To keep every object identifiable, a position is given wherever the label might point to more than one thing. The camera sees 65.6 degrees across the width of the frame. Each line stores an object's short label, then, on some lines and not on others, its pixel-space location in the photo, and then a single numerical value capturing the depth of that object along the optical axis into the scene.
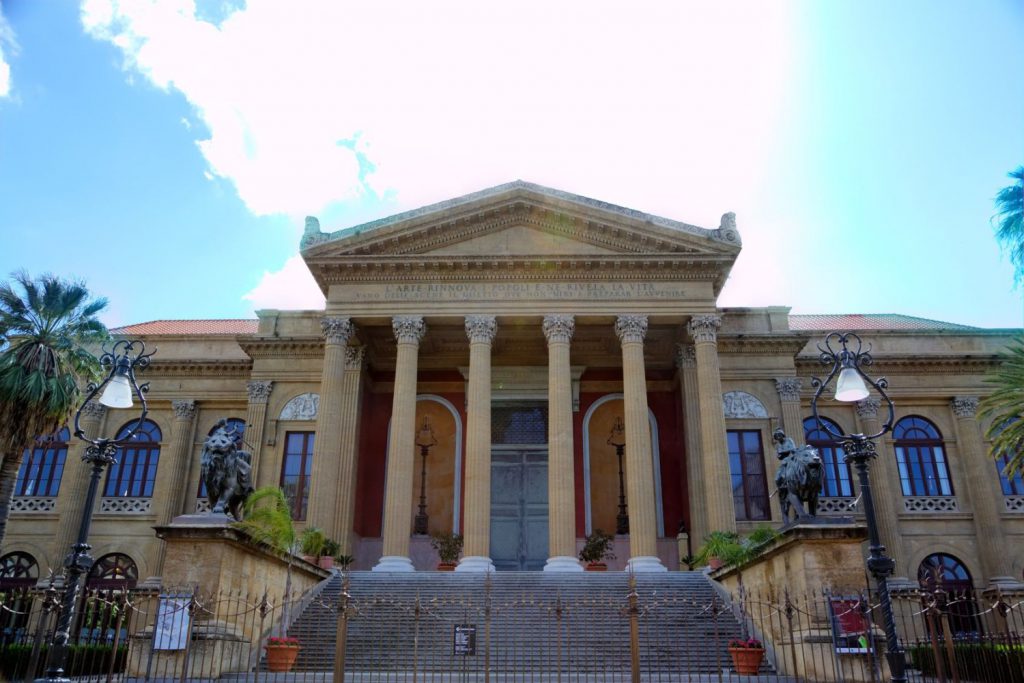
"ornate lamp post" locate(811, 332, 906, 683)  9.09
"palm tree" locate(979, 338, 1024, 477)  20.66
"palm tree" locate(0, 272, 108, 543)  19.95
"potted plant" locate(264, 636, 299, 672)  14.56
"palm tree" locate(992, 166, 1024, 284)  20.44
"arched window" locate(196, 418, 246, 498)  15.21
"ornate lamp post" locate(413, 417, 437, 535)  26.91
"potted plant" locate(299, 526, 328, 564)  20.19
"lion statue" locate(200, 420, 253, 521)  14.69
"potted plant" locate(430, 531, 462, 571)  24.72
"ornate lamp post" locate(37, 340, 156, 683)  10.12
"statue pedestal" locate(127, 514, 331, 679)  13.20
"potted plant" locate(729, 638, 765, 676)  14.42
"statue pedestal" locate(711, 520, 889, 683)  12.86
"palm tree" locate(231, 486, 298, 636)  15.86
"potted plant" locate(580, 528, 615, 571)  24.64
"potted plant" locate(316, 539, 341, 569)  20.28
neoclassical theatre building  23.31
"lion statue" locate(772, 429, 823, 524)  14.28
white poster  12.88
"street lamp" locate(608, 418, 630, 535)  26.53
